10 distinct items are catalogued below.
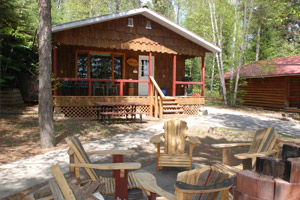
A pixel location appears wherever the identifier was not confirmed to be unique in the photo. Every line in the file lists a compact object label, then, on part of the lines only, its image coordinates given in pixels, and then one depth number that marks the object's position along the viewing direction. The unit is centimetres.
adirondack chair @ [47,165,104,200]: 183
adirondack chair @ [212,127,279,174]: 354
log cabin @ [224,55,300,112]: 1618
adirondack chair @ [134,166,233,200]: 163
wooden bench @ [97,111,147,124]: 875
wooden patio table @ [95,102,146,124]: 939
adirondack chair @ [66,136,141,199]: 264
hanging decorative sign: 1362
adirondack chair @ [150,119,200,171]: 430
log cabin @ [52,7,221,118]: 1055
